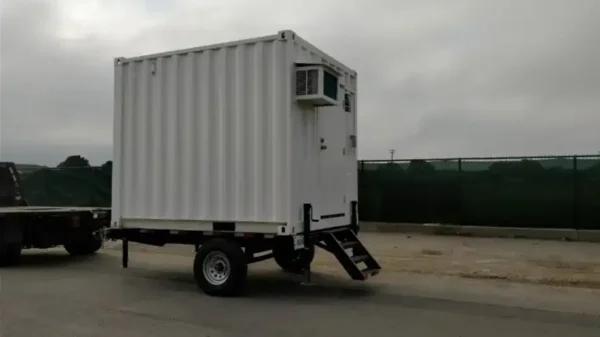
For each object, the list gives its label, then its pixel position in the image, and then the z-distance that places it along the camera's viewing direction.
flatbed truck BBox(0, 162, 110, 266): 11.84
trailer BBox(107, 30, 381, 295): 8.43
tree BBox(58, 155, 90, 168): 24.35
